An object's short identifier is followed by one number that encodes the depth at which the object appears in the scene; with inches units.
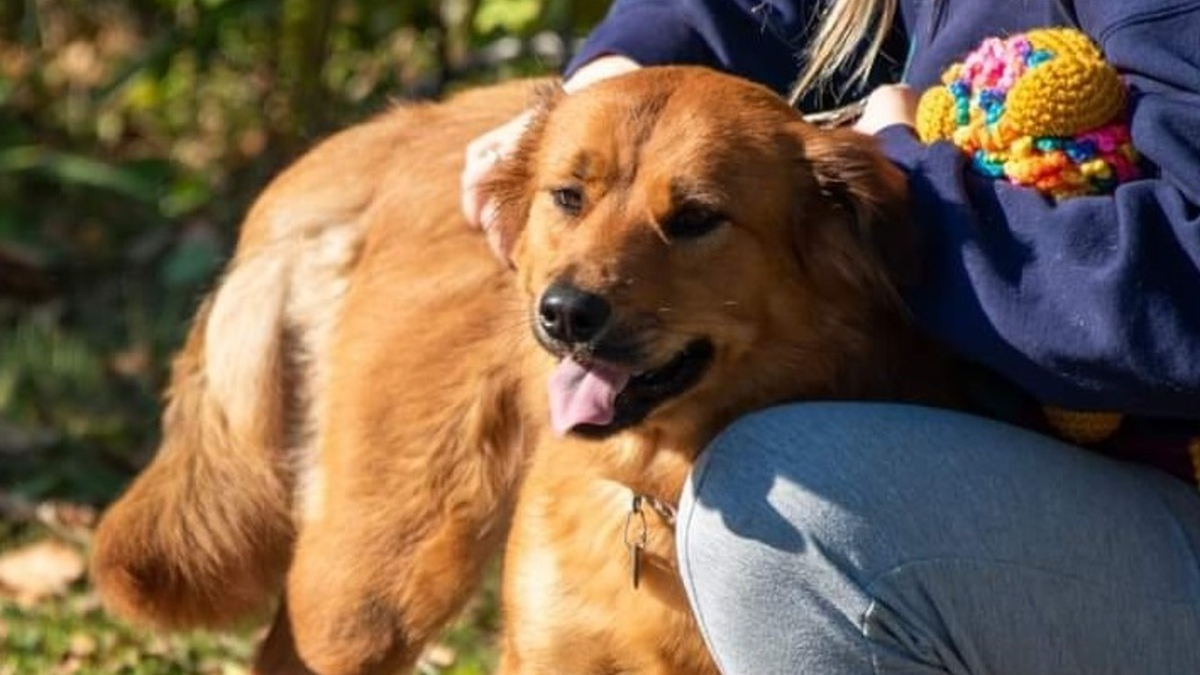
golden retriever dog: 222.1
